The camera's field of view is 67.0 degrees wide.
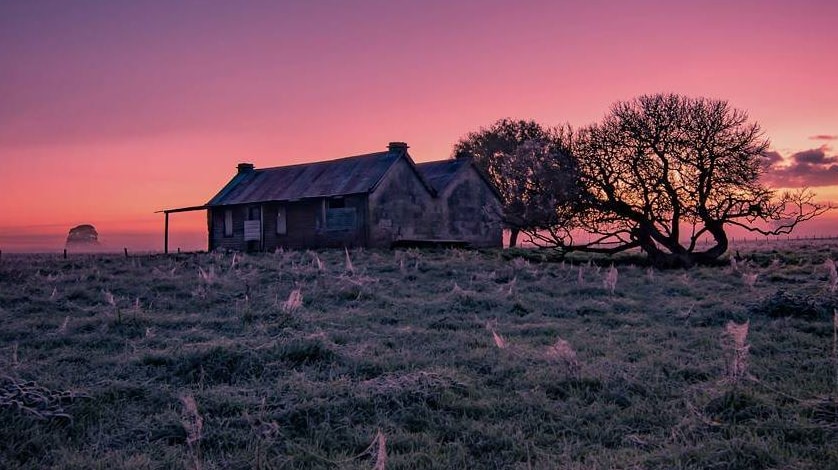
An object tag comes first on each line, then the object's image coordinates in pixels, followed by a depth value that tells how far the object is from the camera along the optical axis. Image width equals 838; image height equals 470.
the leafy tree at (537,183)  27.38
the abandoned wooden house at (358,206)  34.44
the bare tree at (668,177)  25.84
